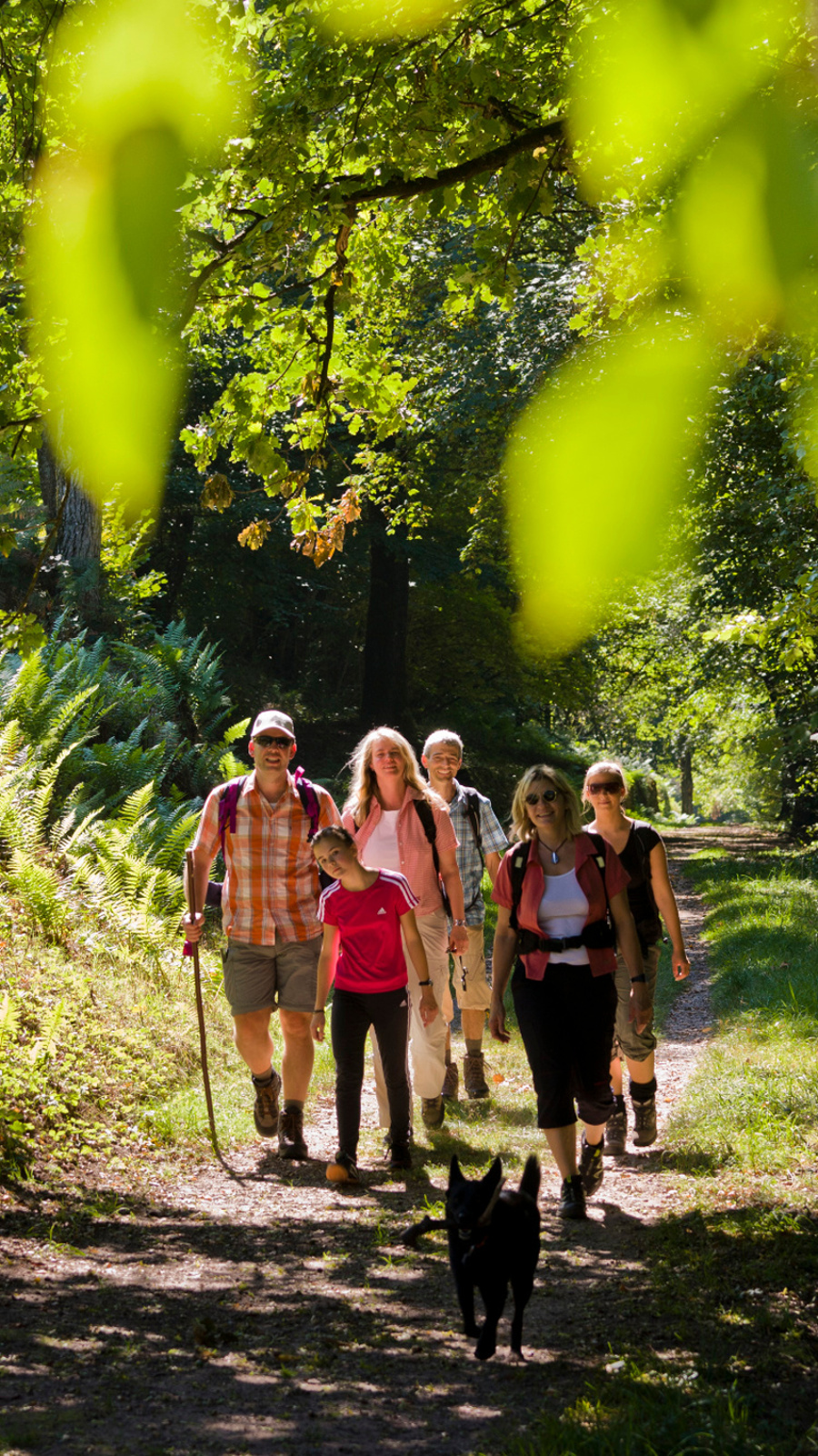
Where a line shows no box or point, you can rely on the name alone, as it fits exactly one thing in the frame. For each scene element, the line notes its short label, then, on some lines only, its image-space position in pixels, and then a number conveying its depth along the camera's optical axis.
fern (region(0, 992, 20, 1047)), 14.16
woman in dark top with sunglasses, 13.19
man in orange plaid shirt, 13.50
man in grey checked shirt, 16.39
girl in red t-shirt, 12.73
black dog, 7.89
